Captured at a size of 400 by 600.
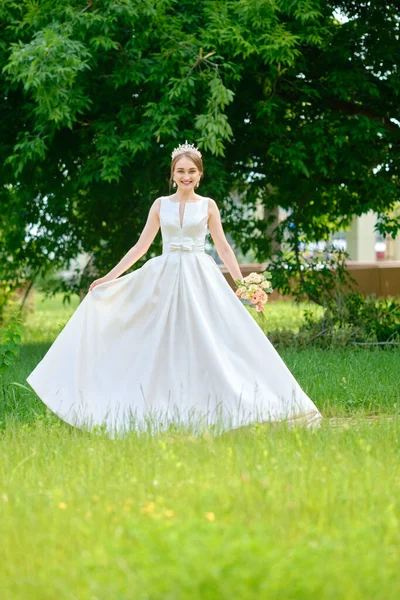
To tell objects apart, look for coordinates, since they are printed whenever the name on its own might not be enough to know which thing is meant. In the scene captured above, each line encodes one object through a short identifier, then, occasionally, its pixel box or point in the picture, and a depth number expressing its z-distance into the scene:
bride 9.99
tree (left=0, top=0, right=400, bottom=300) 16.26
